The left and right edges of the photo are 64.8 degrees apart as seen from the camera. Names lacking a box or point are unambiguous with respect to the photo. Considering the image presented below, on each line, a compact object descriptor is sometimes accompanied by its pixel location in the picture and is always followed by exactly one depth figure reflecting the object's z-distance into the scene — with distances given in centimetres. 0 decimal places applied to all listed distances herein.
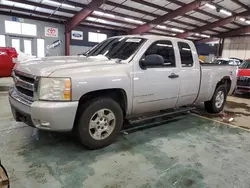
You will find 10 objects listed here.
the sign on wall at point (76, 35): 1803
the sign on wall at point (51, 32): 1626
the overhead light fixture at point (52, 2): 1278
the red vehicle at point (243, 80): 790
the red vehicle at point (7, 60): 671
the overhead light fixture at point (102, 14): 1540
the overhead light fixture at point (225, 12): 1640
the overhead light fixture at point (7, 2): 1253
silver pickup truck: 247
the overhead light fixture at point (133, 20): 1714
